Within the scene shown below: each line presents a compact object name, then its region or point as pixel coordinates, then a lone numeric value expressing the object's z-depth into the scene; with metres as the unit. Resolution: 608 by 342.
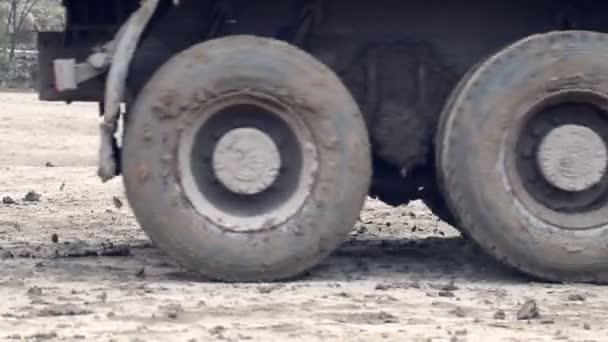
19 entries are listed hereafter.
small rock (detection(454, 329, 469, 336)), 10.15
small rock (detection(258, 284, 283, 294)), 11.80
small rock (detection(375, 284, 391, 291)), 12.11
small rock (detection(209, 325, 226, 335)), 10.06
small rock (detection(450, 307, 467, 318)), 10.89
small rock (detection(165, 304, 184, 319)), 10.59
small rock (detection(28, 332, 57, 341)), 9.85
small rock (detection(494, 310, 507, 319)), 10.80
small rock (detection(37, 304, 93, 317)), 10.71
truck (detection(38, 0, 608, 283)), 12.20
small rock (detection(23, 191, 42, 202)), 19.65
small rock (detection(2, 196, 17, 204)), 19.23
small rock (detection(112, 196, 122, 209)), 18.19
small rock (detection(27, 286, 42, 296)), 11.63
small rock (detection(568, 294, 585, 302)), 11.69
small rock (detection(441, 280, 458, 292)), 12.08
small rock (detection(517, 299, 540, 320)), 10.79
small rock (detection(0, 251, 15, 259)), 14.14
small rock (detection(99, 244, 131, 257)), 14.30
